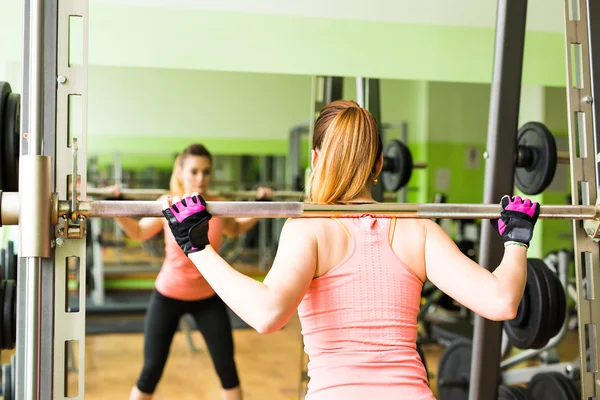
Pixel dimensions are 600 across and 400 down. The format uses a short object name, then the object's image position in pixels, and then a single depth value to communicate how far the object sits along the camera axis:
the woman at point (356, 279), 1.36
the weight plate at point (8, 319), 2.02
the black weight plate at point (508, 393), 2.86
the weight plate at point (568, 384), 2.81
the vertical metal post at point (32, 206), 1.48
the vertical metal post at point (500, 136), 2.42
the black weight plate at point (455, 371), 3.35
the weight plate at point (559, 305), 2.45
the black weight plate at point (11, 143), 1.96
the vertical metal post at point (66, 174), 1.56
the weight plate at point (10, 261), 2.83
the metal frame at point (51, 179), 1.51
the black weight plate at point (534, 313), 2.46
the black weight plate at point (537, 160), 2.59
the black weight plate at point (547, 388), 2.86
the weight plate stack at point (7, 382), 2.73
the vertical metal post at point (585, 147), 1.96
